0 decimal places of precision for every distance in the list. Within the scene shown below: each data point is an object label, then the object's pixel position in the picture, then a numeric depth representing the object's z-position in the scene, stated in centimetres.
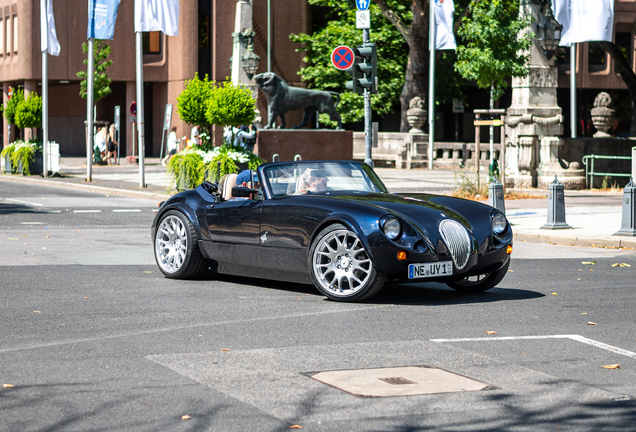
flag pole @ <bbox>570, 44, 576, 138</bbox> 3923
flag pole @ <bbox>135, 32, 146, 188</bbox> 3022
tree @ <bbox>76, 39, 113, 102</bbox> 4938
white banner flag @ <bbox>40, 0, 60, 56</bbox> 3653
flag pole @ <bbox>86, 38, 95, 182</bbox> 3303
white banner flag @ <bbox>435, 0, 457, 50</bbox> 3819
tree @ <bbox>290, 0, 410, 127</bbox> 4828
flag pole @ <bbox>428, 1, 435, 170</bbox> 3997
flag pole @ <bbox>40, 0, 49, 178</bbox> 3625
